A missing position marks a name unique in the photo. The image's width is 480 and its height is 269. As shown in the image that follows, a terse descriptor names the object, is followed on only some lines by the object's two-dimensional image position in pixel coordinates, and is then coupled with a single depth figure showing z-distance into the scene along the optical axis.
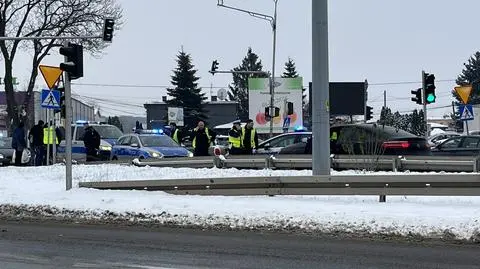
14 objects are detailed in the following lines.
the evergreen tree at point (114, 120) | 111.76
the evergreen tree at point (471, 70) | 92.75
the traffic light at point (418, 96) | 24.94
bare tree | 39.22
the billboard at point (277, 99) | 48.72
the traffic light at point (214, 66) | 40.75
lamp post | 35.97
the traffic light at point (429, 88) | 23.44
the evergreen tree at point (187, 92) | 71.94
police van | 24.69
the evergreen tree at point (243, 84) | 105.25
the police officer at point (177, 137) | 25.61
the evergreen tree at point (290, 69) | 97.12
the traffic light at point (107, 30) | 28.36
